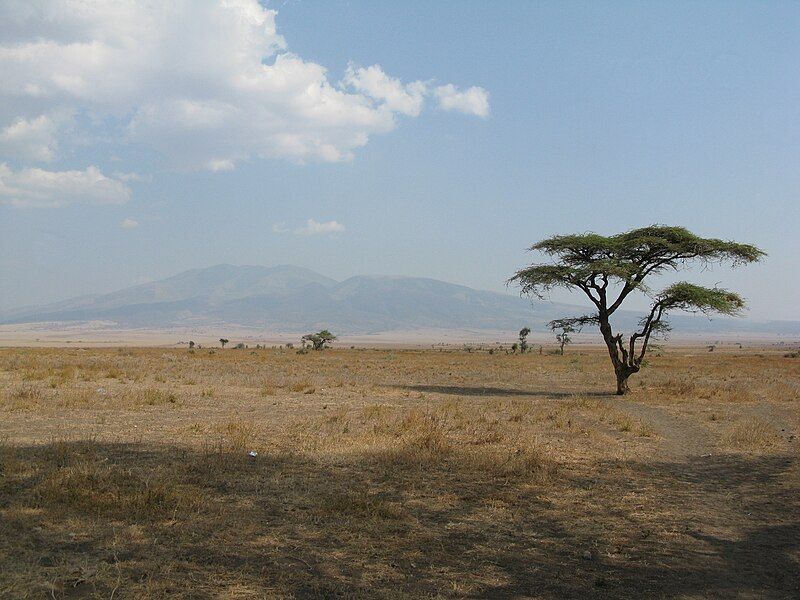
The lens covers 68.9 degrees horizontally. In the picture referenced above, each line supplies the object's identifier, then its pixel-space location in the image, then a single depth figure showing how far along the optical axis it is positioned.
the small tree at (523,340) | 81.06
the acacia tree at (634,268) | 25.58
